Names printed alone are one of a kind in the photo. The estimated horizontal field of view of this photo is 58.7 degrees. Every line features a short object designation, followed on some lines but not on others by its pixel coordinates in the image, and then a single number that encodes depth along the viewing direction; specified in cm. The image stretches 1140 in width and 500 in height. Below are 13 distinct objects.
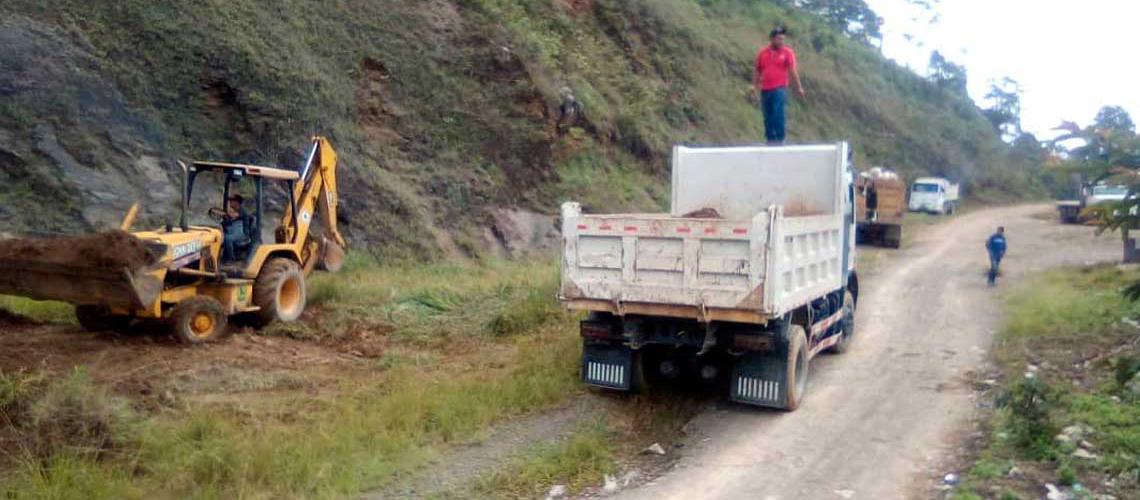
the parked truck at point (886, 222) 2588
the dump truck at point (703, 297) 866
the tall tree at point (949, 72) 6906
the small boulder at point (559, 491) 744
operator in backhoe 1228
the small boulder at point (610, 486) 754
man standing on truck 1338
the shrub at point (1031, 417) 795
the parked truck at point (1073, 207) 3034
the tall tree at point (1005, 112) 7375
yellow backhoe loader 1045
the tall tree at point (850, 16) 6488
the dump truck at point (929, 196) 3972
